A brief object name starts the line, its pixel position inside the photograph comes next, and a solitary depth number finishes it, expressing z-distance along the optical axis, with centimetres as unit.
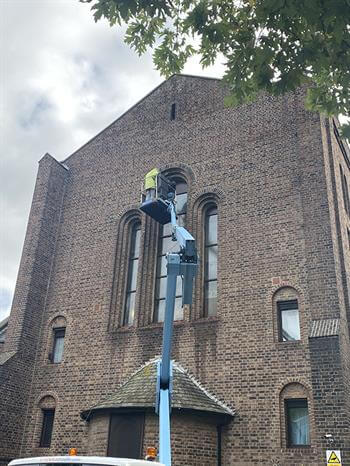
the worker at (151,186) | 1378
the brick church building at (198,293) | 1236
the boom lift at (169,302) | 826
